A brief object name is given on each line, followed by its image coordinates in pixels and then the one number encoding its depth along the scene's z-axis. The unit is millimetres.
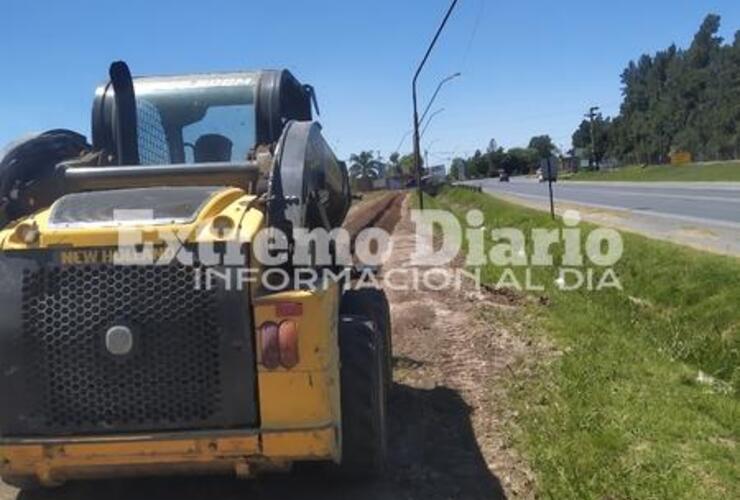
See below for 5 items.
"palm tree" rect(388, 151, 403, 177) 120350
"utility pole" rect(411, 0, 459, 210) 36562
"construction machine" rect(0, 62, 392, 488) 4621
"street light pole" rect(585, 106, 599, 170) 148125
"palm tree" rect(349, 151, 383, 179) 121350
